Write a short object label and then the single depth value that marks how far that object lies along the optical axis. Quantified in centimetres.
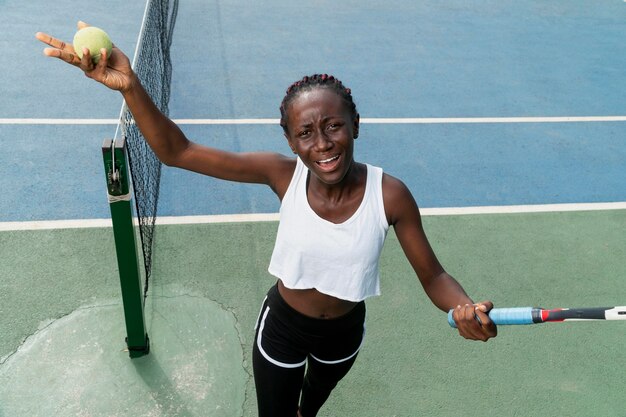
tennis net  489
